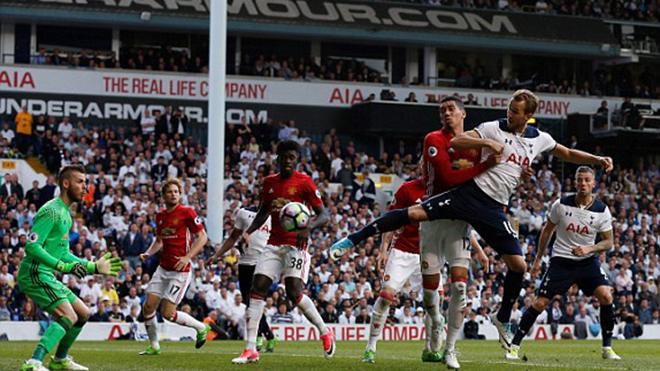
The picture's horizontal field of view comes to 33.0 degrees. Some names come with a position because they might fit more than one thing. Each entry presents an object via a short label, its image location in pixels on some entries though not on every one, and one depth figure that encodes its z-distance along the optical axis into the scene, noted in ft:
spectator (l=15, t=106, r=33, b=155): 119.24
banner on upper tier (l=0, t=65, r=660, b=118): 130.72
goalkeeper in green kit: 36.99
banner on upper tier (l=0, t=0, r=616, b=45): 136.77
